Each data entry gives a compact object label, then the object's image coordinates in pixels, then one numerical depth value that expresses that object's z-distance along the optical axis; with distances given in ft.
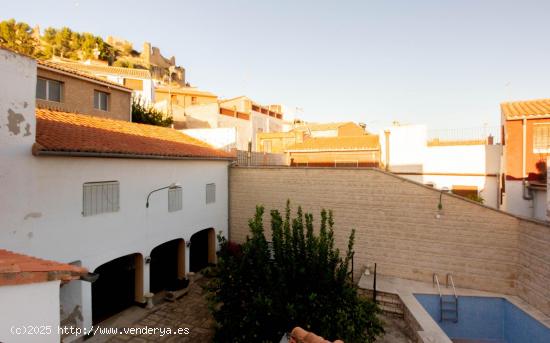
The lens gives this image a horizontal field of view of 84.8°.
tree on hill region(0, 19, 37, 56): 143.39
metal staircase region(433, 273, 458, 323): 40.68
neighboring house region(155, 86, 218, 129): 143.13
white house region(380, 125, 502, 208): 65.51
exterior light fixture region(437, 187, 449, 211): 43.16
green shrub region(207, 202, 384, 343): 25.20
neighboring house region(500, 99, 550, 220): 49.67
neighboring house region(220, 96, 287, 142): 129.85
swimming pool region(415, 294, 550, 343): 39.19
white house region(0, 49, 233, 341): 27.07
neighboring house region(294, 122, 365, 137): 126.41
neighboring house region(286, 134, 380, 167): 84.43
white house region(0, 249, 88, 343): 11.02
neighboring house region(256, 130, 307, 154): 109.40
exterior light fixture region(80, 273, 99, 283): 15.42
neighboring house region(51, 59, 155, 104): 120.09
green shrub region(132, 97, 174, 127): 84.94
